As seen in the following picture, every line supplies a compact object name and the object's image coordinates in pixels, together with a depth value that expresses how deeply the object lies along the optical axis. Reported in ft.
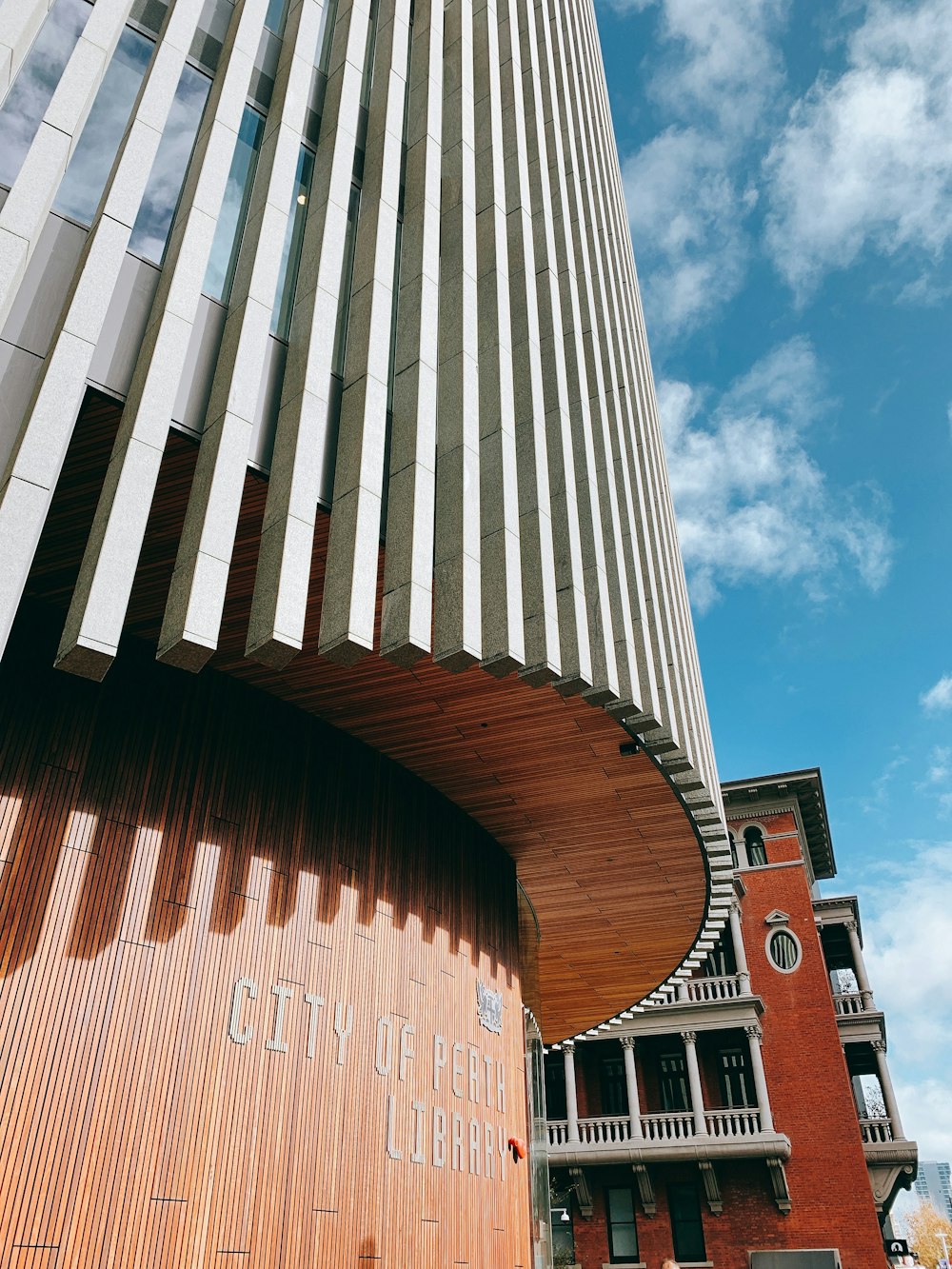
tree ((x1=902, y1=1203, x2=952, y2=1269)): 193.36
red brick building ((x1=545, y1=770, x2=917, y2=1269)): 91.15
